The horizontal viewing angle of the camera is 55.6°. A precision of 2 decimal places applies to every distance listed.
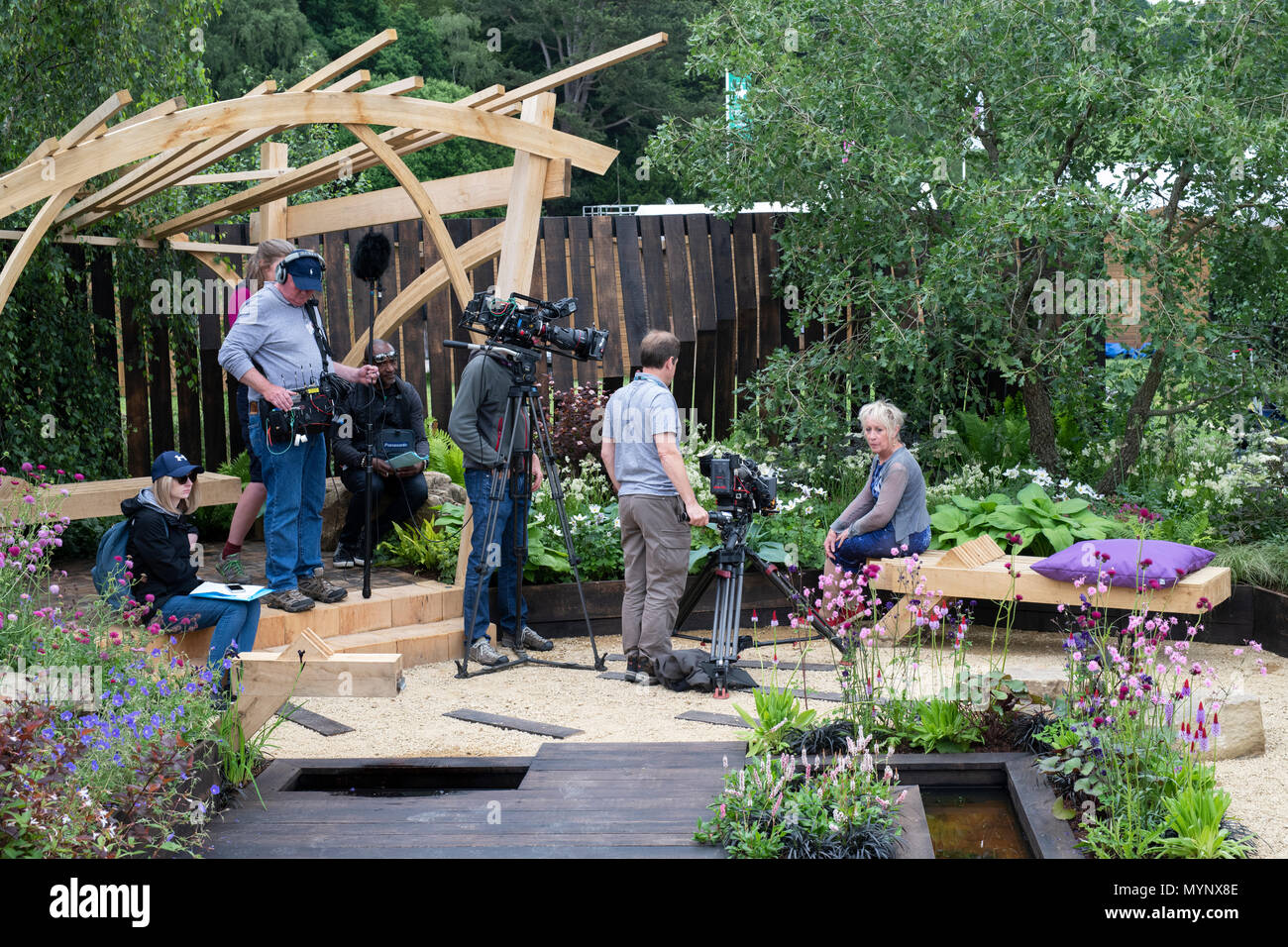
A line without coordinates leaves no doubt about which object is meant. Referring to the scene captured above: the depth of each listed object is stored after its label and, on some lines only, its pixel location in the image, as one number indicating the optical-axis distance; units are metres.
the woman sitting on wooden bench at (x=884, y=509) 6.42
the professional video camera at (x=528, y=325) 6.37
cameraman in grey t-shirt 5.88
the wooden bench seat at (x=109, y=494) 7.06
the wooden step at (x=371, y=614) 6.21
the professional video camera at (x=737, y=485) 6.04
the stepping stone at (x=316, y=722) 5.37
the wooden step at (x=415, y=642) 6.29
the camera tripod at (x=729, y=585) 5.92
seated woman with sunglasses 5.16
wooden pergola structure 5.78
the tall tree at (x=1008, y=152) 7.22
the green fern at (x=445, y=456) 8.62
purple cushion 5.98
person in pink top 5.82
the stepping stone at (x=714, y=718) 5.36
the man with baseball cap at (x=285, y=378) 6.11
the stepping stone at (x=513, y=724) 5.31
